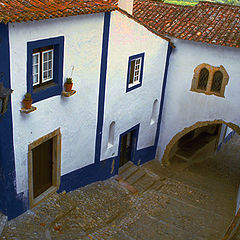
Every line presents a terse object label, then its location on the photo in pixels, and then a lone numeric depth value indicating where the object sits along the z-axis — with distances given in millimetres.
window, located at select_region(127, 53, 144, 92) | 14330
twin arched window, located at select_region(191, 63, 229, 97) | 15822
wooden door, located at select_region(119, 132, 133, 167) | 16375
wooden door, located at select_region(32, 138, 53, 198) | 11406
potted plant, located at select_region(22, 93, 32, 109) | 9562
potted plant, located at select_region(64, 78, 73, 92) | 10847
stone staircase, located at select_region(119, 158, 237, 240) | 12945
